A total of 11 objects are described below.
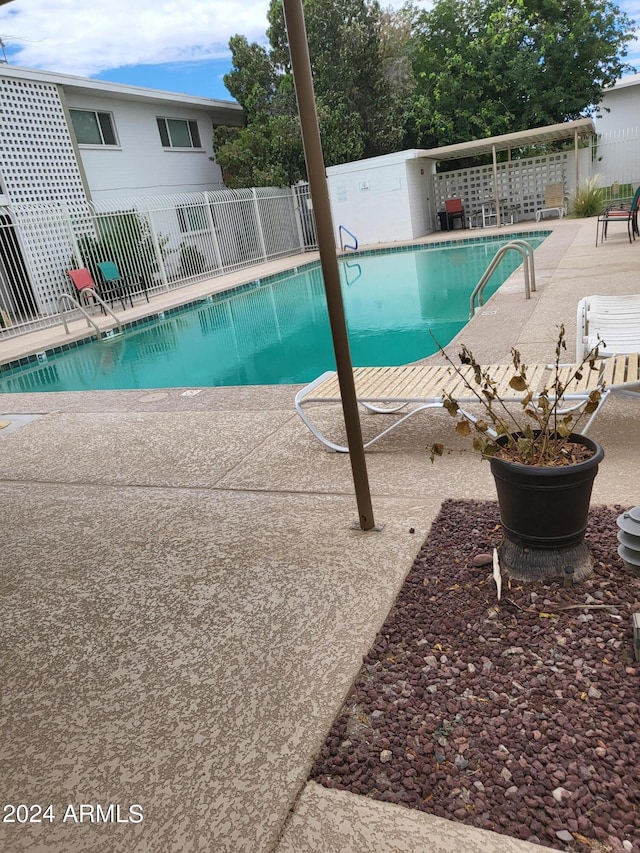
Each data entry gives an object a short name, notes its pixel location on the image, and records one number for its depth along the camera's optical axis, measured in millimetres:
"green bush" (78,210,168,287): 12453
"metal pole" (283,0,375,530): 1954
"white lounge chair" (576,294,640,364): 3801
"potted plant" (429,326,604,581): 1838
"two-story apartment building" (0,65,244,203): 12531
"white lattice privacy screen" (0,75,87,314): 11594
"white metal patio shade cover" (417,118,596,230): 15531
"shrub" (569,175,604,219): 16500
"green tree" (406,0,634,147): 20016
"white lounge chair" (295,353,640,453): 2996
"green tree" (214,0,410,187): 18641
